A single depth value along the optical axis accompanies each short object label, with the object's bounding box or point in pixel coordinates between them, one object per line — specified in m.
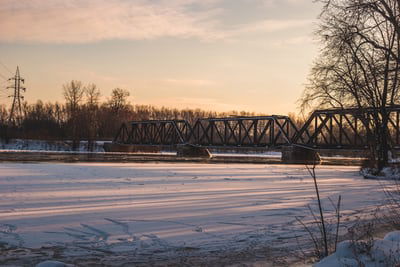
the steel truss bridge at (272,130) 26.66
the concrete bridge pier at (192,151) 61.58
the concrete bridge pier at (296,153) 47.50
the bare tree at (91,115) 75.76
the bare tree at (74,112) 70.72
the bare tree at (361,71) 19.38
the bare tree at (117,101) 110.56
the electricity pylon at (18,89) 64.62
